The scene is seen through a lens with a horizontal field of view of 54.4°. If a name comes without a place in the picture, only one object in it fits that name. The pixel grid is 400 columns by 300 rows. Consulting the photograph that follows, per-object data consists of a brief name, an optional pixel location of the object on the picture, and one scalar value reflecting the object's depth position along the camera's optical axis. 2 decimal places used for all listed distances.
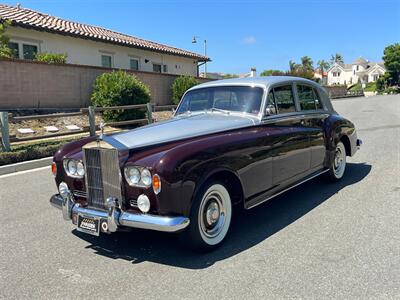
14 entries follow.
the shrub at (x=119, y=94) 13.57
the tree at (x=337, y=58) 144.25
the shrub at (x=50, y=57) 15.73
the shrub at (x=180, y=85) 19.11
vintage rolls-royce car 3.56
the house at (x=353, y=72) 109.66
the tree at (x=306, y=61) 118.62
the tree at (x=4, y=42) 13.78
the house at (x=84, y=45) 16.52
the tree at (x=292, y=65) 106.84
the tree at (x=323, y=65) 136.75
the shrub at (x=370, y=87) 86.81
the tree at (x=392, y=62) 76.56
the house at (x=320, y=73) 116.35
